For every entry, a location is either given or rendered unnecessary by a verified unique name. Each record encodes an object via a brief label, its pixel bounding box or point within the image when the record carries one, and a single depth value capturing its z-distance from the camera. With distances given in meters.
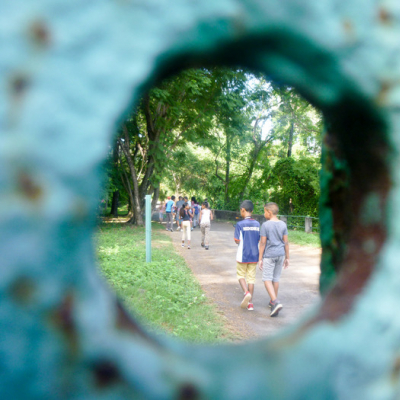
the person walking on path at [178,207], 16.23
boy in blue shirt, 6.03
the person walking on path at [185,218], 11.79
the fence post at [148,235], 8.50
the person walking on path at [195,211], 18.85
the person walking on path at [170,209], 16.63
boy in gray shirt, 5.74
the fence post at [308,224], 16.83
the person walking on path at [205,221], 11.34
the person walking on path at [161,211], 20.88
